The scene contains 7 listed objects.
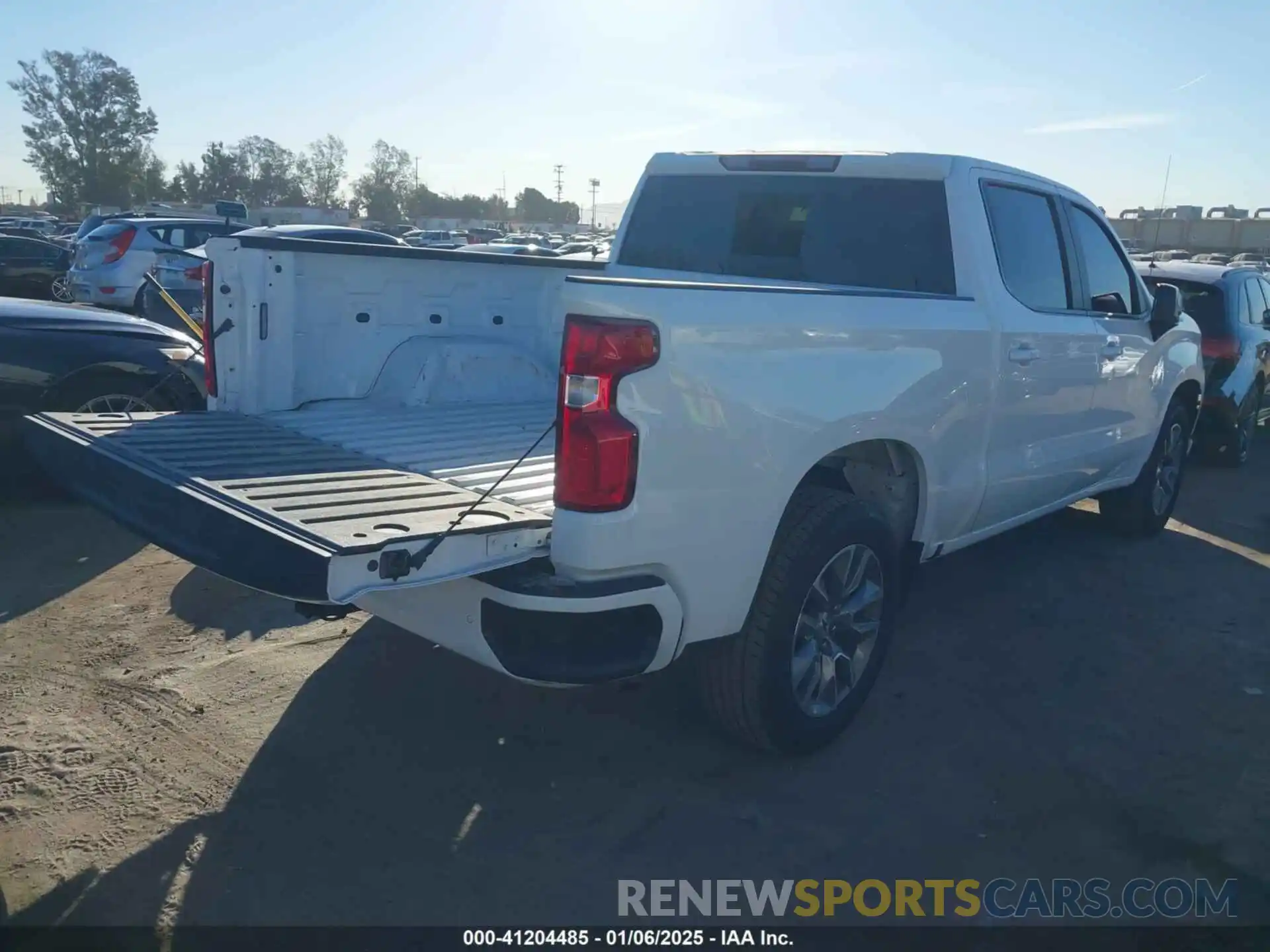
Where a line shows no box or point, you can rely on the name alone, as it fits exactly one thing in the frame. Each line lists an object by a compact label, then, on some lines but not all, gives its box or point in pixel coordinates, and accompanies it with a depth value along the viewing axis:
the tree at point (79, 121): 83.31
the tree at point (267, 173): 88.38
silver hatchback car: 15.12
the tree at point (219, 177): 84.62
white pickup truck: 2.85
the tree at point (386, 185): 95.70
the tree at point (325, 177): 96.56
